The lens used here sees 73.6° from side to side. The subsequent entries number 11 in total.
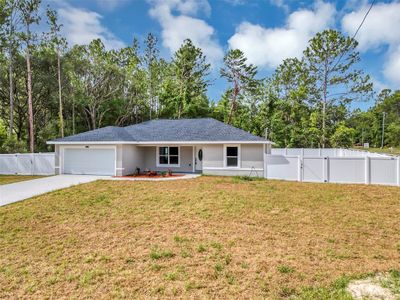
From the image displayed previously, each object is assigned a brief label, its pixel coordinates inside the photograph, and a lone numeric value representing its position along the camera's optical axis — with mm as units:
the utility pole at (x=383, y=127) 59694
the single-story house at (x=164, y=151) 16719
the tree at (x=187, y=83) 33375
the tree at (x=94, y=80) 30250
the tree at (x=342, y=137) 30375
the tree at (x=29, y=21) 23109
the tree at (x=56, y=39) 25281
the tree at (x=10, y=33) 23198
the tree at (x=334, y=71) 30125
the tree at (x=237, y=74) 35500
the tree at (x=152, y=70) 35406
